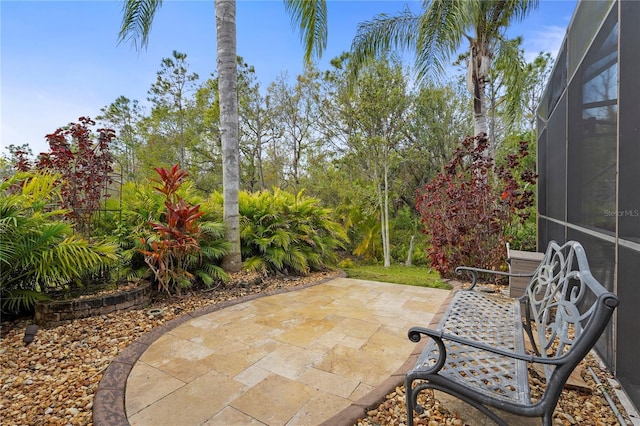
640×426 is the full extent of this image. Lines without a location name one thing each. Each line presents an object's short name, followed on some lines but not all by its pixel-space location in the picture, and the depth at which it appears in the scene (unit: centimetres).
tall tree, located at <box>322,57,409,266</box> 876
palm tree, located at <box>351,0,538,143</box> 495
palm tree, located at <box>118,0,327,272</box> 445
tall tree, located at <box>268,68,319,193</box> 1167
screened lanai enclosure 161
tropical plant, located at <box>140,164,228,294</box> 344
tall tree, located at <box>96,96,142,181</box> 1427
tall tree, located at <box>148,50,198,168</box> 1277
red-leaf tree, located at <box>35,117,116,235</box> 355
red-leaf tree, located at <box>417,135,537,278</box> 437
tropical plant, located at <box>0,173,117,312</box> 268
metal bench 109
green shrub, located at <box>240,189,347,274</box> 490
